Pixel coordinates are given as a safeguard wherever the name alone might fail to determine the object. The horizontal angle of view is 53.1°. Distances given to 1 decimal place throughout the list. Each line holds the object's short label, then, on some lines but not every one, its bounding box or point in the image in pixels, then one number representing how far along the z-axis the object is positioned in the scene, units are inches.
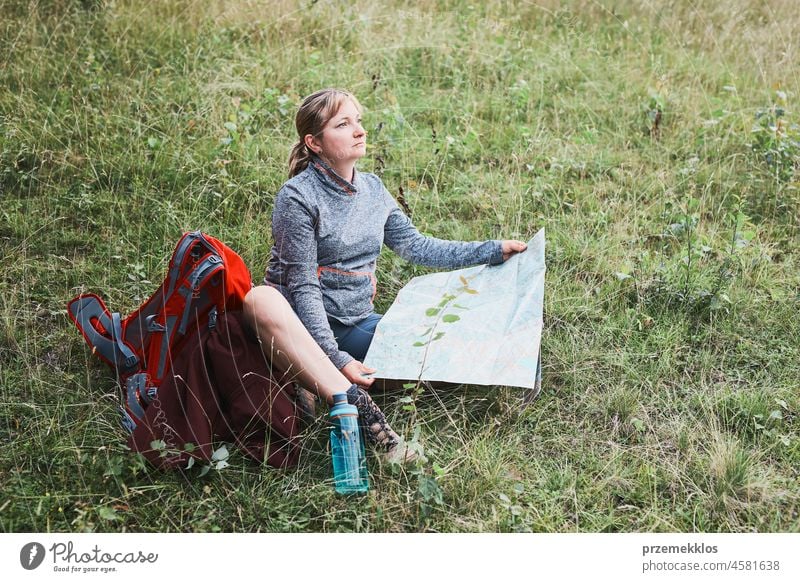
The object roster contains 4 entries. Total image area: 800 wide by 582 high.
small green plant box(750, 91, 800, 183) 163.5
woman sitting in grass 114.6
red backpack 113.0
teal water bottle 104.0
